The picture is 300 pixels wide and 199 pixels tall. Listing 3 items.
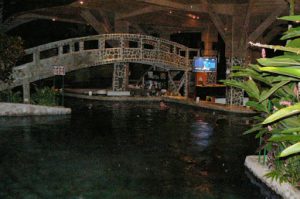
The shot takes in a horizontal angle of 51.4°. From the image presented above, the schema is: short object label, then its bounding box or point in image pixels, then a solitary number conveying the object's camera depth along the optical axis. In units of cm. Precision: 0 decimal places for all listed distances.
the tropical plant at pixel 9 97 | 1632
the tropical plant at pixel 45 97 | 1657
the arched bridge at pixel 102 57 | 1707
